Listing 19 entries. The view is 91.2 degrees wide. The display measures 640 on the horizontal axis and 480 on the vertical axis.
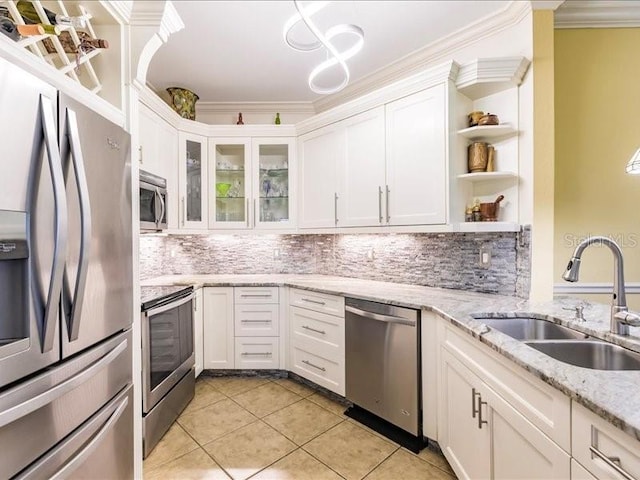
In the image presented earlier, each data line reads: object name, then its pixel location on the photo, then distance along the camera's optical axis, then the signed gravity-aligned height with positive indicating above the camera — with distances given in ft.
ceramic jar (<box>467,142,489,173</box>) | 7.16 +1.88
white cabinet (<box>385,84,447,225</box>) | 7.18 +1.96
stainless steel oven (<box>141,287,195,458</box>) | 6.42 -2.74
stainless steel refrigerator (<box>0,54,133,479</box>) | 2.85 -0.49
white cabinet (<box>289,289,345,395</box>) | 8.20 -2.78
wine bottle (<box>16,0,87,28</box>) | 3.87 +2.88
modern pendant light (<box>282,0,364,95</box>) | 4.54 +3.29
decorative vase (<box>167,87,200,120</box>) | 10.17 +4.54
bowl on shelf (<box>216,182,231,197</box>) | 10.73 +1.72
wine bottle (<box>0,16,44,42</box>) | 3.27 +2.24
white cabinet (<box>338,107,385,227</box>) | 8.34 +1.89
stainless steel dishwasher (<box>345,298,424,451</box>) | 6.49 -2.91
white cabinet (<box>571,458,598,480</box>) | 2.74 -2.09
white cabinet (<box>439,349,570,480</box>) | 3.33 -2.58
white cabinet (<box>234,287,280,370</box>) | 9.64 -2.72
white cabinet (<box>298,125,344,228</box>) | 9.47 +2.02
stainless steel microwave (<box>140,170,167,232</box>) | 7.42 +0.91
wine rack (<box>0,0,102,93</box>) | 3.58 +2.59
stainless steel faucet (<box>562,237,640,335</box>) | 4.16 -0.62
